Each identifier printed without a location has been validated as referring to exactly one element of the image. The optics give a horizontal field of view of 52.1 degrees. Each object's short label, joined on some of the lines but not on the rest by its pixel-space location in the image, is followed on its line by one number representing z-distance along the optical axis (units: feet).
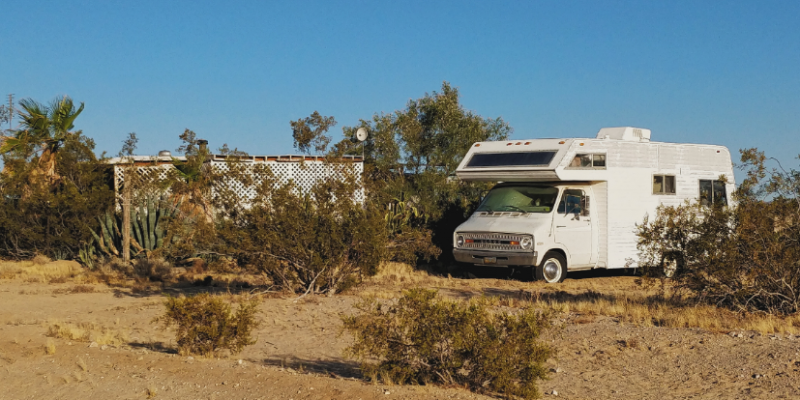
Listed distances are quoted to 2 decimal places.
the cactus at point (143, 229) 57.36
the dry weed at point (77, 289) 46.59
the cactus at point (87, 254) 58.11
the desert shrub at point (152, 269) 52.58
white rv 48.01
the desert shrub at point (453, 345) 21.98
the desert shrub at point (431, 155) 61.67
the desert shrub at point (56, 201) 59.31
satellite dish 74.16
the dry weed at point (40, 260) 59.93
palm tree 62.64
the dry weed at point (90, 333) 30.60
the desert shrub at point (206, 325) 27.61
